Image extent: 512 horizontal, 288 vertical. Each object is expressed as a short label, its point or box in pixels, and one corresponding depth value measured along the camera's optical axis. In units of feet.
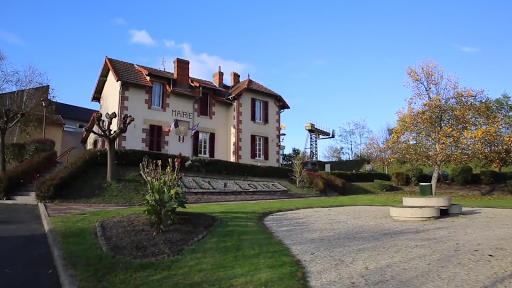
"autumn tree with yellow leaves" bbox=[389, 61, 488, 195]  72.08
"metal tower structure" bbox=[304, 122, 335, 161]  201.57
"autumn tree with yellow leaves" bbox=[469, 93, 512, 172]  69.36
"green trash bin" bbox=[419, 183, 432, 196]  44.57
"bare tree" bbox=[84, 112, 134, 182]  55.18
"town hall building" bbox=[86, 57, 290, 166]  79.41
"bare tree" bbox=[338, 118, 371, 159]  200.34
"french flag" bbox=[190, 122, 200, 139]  81.71
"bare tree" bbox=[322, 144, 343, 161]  205.05
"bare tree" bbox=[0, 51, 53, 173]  93.88
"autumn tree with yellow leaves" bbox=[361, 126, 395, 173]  78.89
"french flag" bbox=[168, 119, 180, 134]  81.30
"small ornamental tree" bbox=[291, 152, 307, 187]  79.79
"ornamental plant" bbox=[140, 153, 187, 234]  25.38
